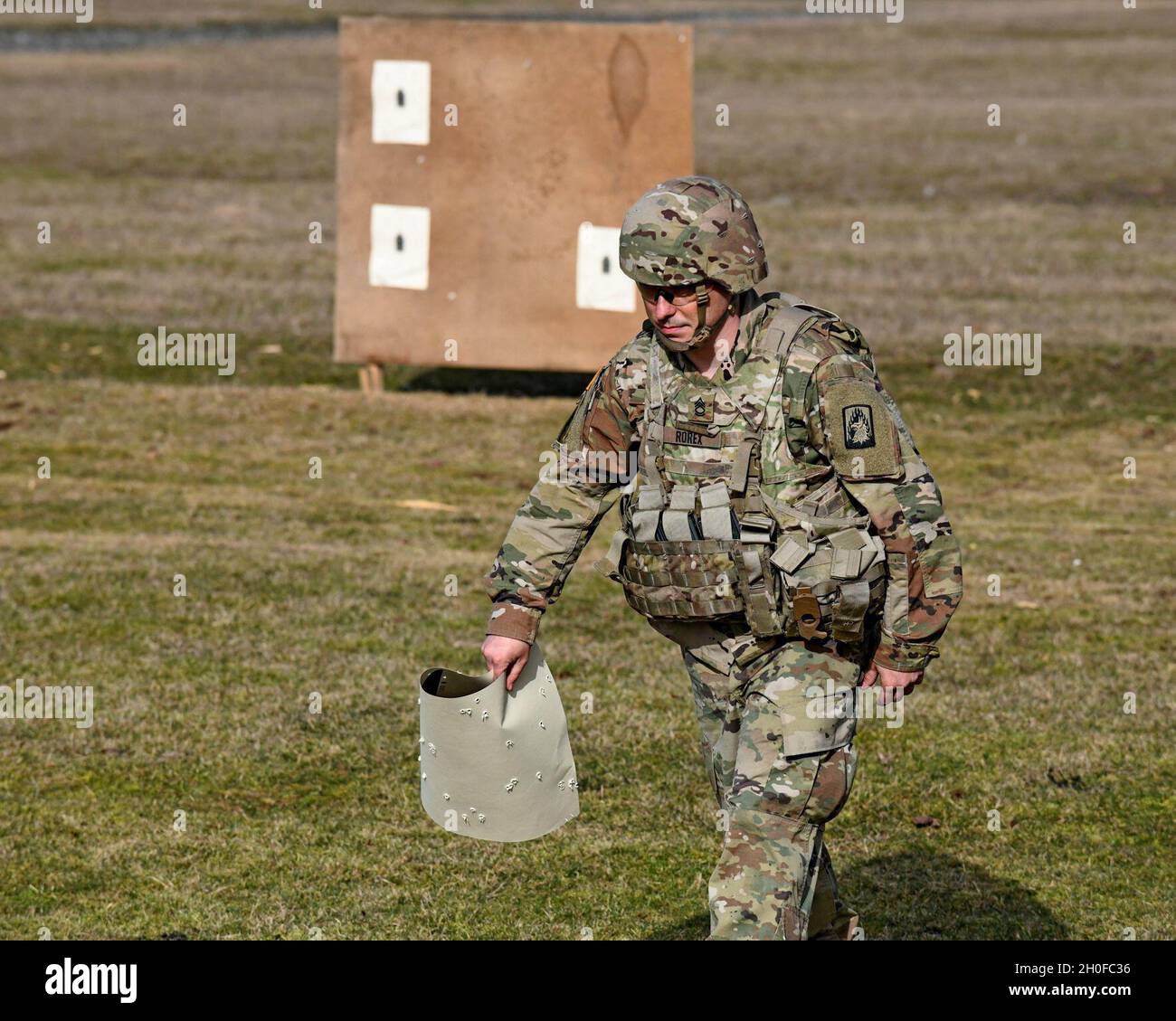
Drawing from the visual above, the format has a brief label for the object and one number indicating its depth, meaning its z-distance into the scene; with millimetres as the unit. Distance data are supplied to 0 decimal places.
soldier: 10359
